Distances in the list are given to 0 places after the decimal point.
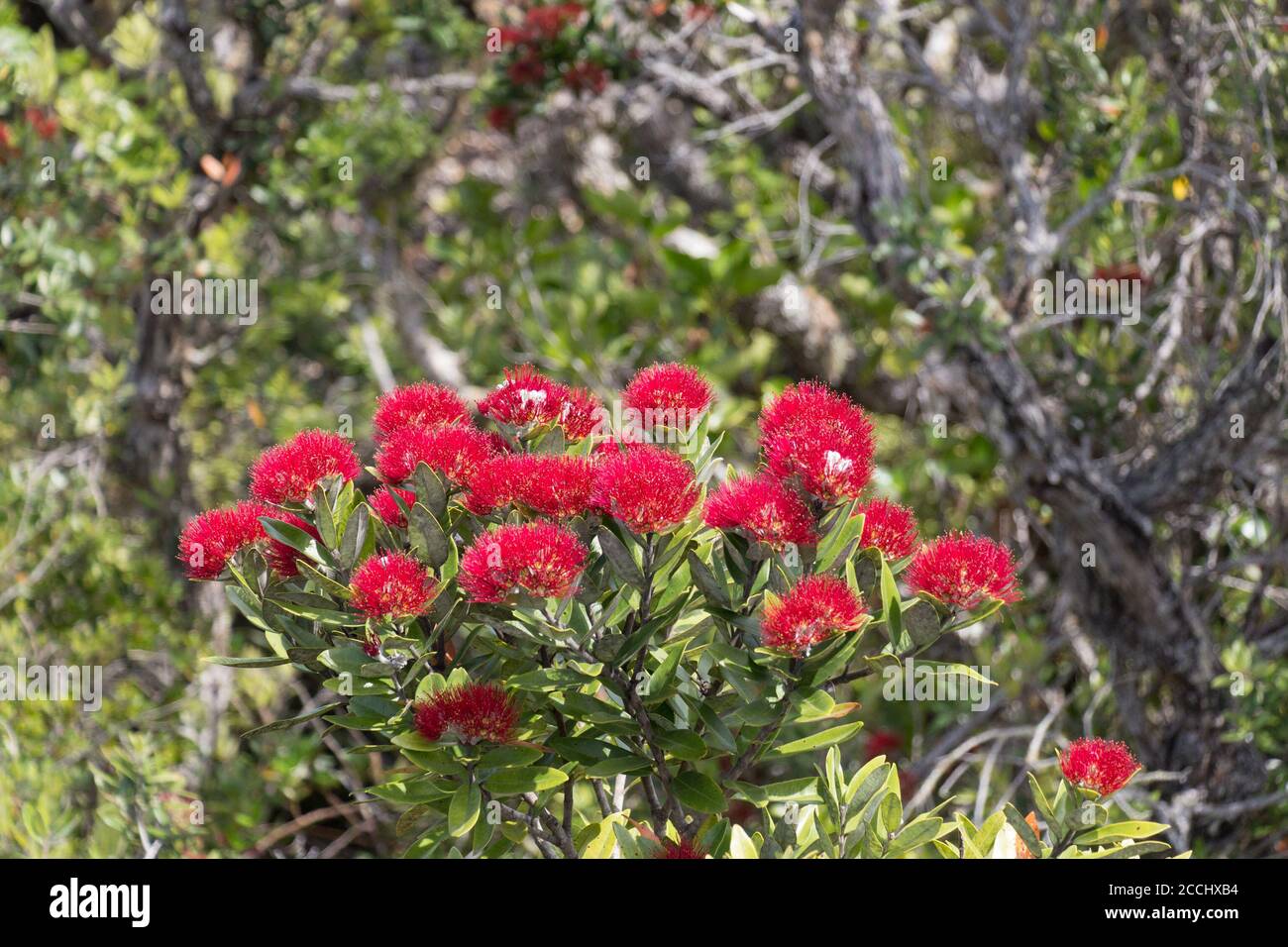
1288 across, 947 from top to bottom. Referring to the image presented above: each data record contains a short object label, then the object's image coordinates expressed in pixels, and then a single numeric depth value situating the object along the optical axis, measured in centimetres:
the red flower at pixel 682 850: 171
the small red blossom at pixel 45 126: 386
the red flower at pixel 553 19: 402
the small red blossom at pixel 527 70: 407
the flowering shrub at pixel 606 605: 157
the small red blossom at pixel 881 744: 421
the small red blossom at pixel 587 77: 405
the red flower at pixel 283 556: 170
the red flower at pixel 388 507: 174
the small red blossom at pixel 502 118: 438
